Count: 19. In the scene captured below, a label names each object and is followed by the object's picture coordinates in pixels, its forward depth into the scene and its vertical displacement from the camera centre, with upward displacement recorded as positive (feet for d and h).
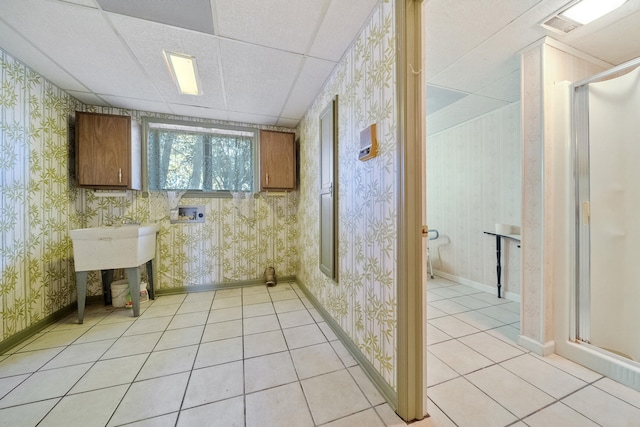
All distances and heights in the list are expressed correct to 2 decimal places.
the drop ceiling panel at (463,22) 4.57 +4.07
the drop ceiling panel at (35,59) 5.26 +4.10
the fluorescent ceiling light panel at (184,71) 6.06 +4.09
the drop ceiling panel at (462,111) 8.79 +4.17
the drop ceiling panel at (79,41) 4.59 +4.05
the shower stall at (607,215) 4.82 -0.12
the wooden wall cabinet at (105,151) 8.02 +2.25
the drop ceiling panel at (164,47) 5.03 +4.06
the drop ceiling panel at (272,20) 4.47 +4.03
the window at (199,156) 9.47 +2.46
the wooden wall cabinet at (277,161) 10.13 +2.30
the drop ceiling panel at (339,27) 4.55 +4.06
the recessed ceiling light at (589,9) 4.54 +4.06
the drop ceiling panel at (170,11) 4.39 +4.01
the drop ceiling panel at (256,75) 5.87 +4.07
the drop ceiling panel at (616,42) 5.05 +4.04
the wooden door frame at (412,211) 3.77 +0.01
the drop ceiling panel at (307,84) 6.49 +4.12
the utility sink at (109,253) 7.06 -1.20
